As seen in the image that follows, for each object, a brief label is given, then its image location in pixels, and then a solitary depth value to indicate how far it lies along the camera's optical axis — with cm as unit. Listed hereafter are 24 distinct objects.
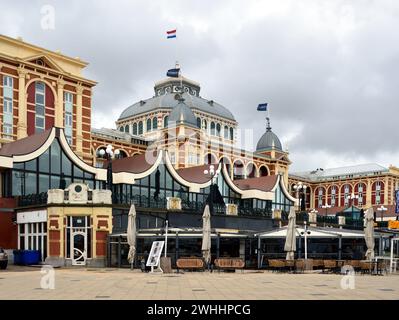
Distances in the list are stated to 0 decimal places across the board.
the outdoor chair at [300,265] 3388
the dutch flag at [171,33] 7151
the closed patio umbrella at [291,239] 3603
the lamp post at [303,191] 6697
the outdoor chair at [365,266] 3341
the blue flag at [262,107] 9236
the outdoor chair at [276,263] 3416
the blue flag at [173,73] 8541
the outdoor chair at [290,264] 3391
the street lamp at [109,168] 4197
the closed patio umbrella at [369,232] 3625
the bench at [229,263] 3372
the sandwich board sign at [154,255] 3238
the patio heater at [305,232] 3836
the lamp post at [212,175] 4954
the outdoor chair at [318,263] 3494
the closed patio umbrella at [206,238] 3466
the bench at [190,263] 3269
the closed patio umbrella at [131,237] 3538
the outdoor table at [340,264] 3394
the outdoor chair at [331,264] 3438
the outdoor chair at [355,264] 3388
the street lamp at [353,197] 11706
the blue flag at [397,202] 5681
